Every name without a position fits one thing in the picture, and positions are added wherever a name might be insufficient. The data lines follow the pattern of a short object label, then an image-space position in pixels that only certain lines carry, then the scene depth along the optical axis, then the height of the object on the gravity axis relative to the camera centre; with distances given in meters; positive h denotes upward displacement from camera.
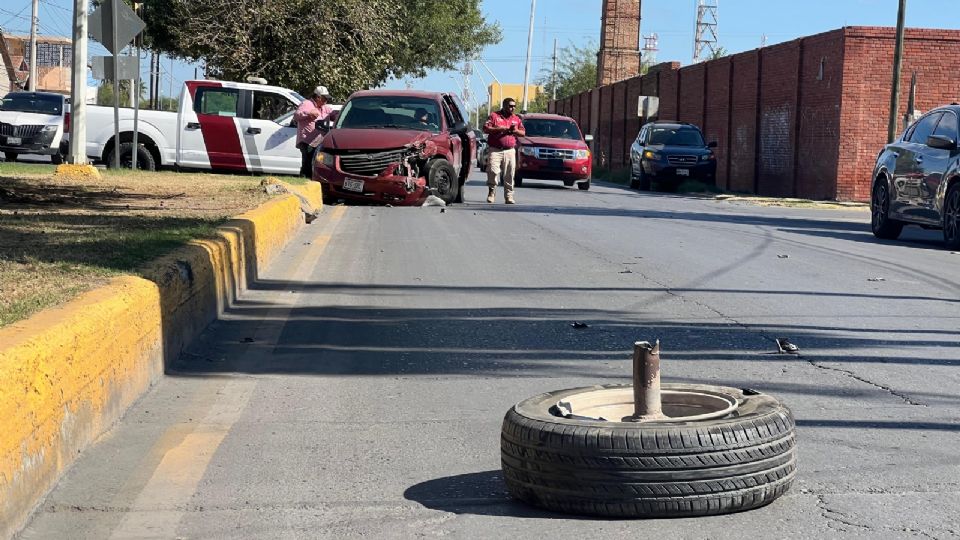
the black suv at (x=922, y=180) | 16.08 -0.38
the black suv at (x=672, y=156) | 34.59 -0.41
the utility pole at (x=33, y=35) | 60.09 +3.55
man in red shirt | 22.72 -0.16
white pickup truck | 25.03 -0.25
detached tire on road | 4.40 -1.06
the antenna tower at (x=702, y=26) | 108.00 +9.06
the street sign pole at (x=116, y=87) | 20.75 +0.50
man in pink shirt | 23.47 +0.10
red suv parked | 32.03 -0.56
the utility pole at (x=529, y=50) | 78.94 +5.09
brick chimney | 68.81 +4.51
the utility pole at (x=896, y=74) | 28.44 +1.55
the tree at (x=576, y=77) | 104.00 +4.57
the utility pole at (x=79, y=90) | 21.47 +0.42
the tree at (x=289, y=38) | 36.44 +2.33
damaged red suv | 20.34 -0.33
